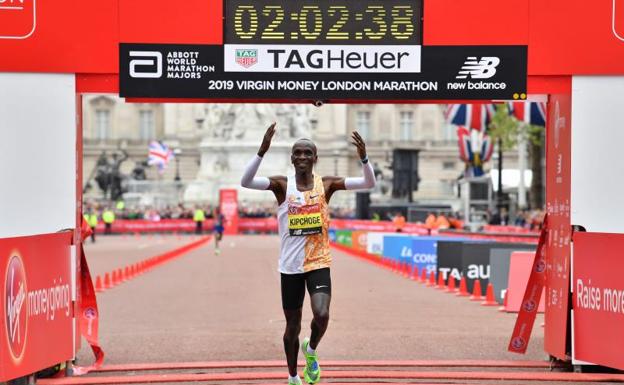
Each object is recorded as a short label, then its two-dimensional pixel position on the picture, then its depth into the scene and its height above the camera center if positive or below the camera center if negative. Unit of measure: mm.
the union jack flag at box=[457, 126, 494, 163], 56219 +347
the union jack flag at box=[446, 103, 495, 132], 50625 +1503
